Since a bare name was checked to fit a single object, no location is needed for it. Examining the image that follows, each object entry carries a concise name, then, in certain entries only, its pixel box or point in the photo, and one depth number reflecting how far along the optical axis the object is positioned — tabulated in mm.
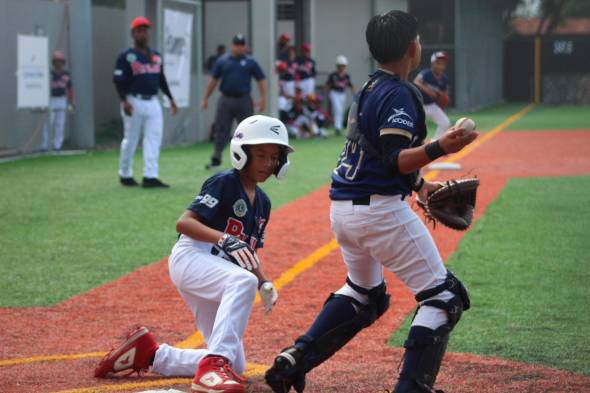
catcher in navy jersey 5055
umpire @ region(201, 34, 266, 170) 18109
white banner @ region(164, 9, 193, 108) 22875
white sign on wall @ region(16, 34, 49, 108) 20500
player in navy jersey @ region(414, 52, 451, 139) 16375
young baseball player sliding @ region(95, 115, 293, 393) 5305
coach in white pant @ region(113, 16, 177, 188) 14922
